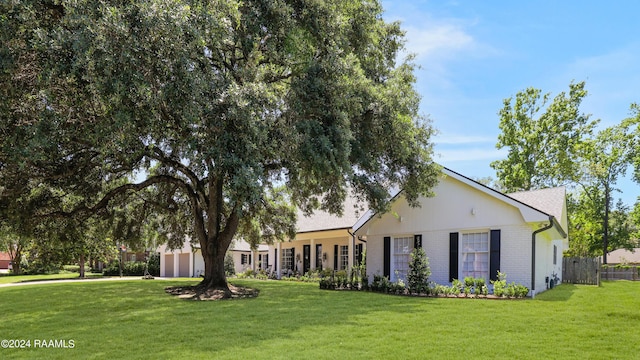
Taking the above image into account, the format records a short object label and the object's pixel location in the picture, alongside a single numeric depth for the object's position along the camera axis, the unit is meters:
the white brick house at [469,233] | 16.11
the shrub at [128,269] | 38.69
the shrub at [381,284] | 16.95
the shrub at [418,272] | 16.28
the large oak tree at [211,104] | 9.56
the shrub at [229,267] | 32.72
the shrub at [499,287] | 15.05
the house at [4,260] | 67.12
